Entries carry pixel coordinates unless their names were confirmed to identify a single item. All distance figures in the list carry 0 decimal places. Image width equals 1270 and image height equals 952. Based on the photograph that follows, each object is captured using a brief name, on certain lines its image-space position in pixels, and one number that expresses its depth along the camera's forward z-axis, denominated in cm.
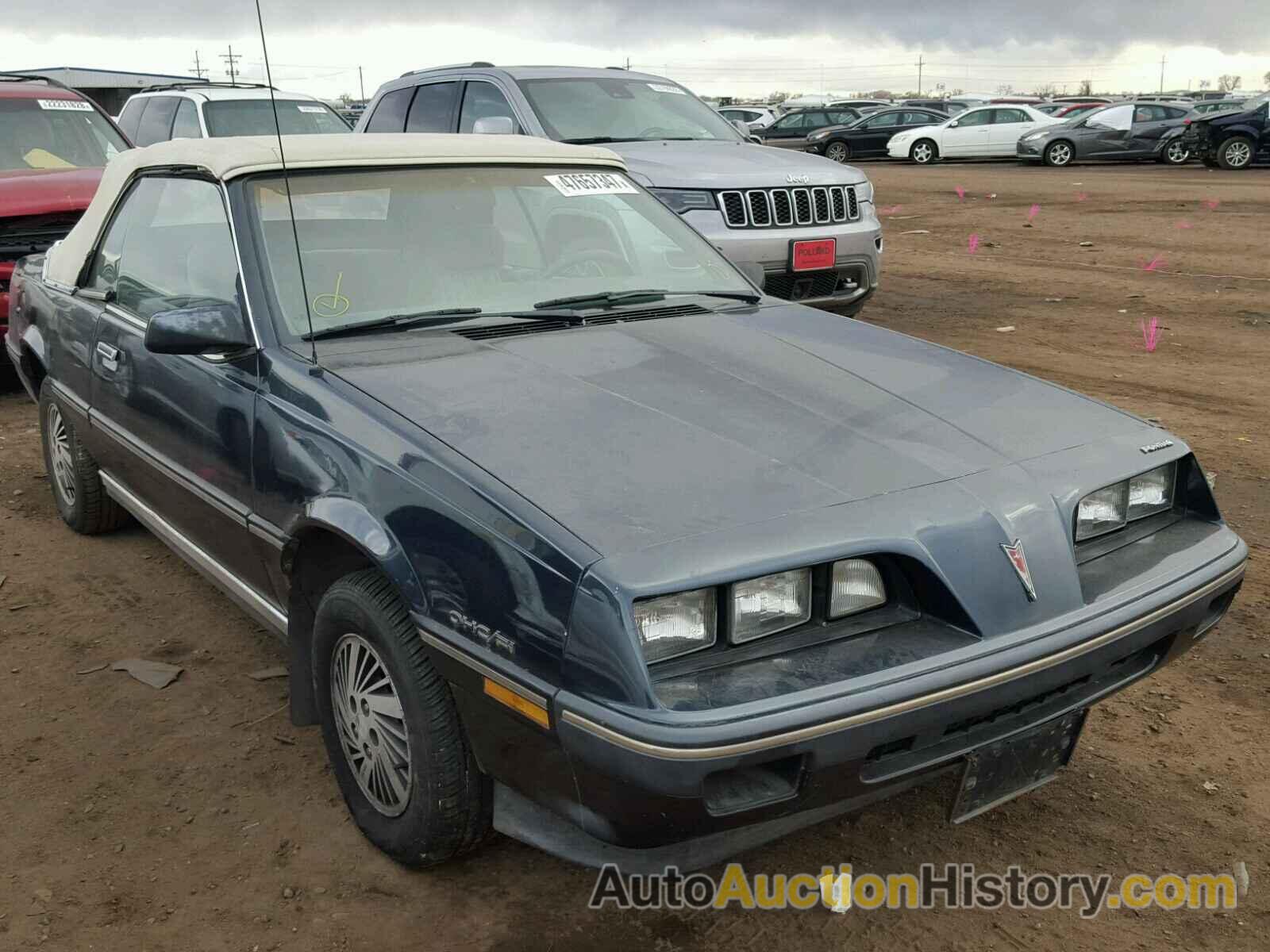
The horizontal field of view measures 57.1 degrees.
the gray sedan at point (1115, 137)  2347
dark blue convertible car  207
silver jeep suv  730
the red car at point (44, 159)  673
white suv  1148
